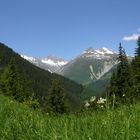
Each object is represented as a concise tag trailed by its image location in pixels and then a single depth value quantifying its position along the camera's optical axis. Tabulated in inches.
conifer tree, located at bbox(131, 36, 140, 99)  1695.9
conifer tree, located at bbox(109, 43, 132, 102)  1513.1
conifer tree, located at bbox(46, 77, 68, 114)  1700.3
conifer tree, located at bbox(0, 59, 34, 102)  1586.4
